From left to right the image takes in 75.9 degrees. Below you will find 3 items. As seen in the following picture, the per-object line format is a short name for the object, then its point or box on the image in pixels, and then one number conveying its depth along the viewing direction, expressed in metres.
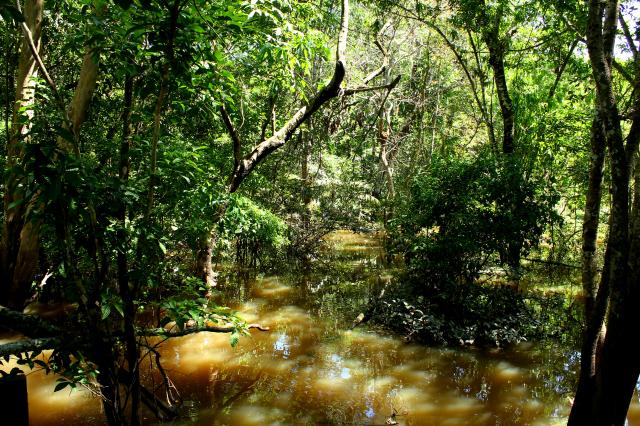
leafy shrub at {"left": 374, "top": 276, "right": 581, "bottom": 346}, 7.38
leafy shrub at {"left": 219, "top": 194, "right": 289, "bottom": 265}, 7.32
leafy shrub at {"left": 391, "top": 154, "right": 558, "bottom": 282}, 7.72
